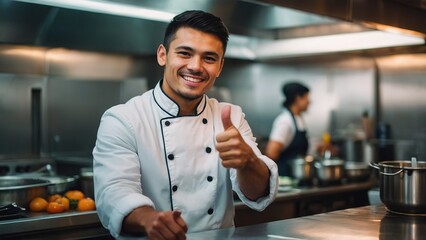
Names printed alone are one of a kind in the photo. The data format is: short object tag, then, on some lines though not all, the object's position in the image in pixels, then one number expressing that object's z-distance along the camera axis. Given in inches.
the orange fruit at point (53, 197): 121.5
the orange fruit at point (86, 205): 120.1
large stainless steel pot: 93.0
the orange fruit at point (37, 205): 116.6
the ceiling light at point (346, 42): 194.2
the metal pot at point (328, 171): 175.3
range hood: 124.0
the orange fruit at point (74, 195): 123.9
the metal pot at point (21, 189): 112.3
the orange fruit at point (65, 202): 119.9
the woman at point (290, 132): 189.2
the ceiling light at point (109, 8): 160.6
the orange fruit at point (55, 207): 116.3
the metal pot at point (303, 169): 172.9
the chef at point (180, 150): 82.0
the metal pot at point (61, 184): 126.3
